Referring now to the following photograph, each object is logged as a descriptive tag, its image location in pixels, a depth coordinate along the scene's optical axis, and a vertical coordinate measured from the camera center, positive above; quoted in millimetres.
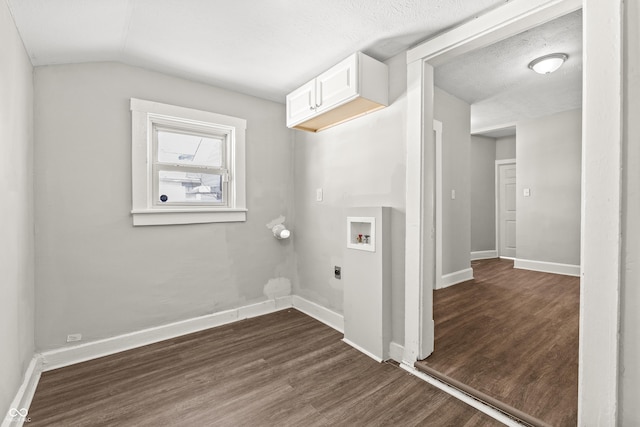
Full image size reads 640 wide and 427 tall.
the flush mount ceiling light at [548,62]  2637 +1317
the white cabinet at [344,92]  2127 +900
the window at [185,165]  2455 +401
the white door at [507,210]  6082 -52
